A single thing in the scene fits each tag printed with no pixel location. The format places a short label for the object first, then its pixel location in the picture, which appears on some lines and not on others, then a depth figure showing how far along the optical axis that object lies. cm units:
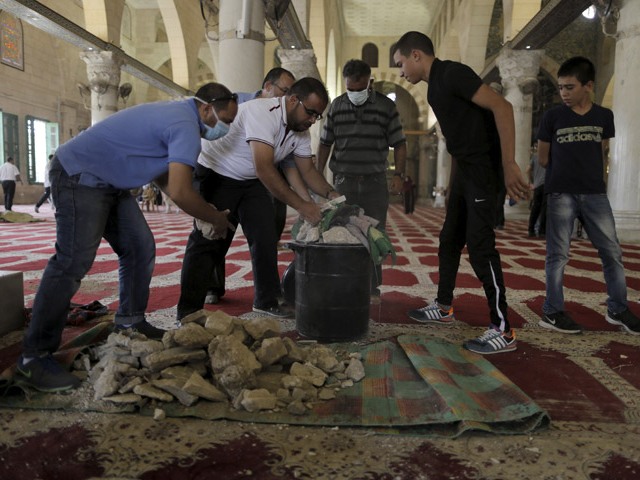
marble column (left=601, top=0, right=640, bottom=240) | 716
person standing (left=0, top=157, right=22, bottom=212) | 1320
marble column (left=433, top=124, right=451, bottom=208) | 1981
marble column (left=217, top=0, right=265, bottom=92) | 637
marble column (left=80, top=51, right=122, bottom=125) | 1180
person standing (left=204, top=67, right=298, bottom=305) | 341
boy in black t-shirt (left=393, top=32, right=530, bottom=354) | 249
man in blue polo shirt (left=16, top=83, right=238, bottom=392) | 206
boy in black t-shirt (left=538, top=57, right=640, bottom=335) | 296
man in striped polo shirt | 382
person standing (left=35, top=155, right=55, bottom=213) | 1360
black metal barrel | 275
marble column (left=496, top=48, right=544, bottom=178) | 1148
